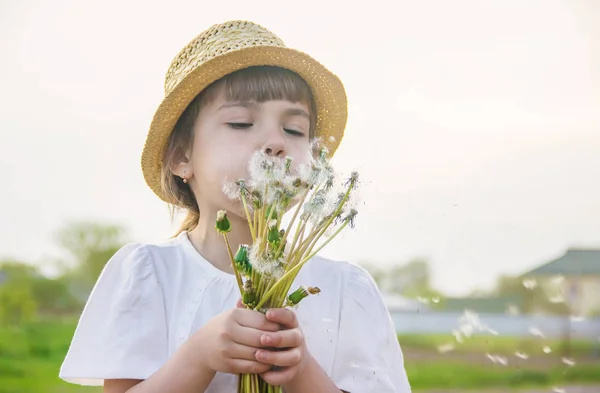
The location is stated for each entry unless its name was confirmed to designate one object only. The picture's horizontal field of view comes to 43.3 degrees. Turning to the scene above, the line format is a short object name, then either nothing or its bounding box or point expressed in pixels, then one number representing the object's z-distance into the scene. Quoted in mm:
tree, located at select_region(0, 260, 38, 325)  13062
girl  1657
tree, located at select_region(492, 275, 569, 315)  10773
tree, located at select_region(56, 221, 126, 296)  11648
